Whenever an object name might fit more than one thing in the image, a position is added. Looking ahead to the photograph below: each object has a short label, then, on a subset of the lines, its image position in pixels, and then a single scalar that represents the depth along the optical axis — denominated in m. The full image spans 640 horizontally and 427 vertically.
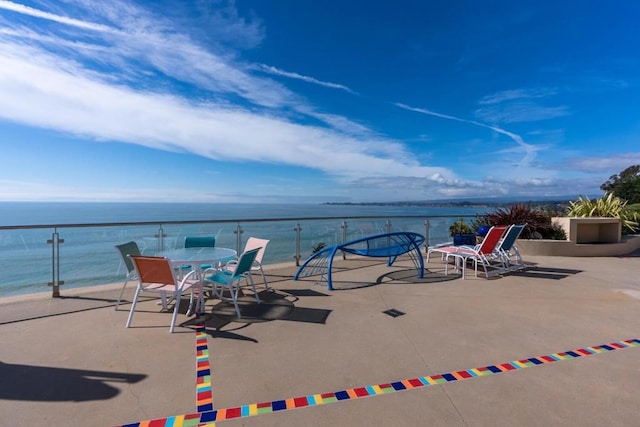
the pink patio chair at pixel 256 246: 4.86
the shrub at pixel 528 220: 8.44
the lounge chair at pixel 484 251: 5.78
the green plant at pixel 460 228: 9.11
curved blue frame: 5.47
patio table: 3.82
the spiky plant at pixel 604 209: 9.12
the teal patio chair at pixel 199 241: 5.20
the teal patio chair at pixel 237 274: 3.81
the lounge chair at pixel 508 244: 6.06
